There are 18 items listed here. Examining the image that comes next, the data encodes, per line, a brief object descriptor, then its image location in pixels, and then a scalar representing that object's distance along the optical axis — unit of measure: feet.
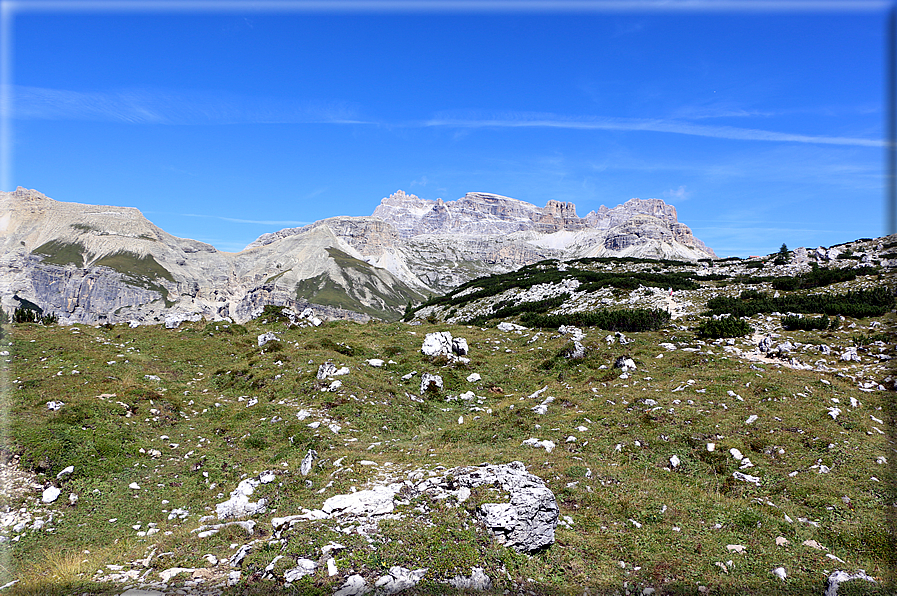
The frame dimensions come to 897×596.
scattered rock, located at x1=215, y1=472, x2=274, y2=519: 37.32
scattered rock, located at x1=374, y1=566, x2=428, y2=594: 25.57
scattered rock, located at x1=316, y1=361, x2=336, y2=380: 70.59
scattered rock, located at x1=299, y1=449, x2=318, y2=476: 44.25
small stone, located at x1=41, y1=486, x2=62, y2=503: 38.34
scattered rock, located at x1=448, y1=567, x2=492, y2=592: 26.73
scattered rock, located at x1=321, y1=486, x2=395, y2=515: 34.09
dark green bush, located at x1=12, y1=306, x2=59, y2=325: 124.67
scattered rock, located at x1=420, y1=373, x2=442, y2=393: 74.23
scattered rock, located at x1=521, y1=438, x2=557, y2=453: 49.64
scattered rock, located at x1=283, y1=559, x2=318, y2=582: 25.99
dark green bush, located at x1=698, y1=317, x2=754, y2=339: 105.54
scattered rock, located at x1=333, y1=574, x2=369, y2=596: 24.94
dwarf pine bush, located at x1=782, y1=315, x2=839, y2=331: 108.88
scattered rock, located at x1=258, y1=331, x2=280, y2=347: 101.42
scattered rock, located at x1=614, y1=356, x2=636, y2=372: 76.64
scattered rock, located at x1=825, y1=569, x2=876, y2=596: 26.55
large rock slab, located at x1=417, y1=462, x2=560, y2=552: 31.40
